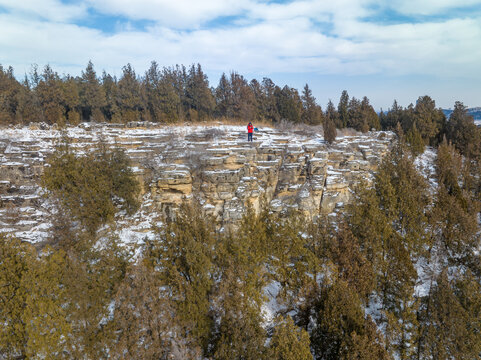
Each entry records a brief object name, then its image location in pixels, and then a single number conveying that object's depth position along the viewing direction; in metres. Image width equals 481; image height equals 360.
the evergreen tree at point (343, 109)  41.72
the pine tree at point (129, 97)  32.30
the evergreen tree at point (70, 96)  28.22
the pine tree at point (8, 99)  24.69
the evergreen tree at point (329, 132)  23.74
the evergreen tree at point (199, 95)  36.97
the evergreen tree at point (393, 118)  46.92
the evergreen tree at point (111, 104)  32.06
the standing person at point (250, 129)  21.48
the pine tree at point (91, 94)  31.09
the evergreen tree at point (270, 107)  39.31
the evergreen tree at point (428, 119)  39.50
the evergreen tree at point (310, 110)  40.96
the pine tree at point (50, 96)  25.86
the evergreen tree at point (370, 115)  42.46
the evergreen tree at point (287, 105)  37.84
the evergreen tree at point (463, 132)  33.97
